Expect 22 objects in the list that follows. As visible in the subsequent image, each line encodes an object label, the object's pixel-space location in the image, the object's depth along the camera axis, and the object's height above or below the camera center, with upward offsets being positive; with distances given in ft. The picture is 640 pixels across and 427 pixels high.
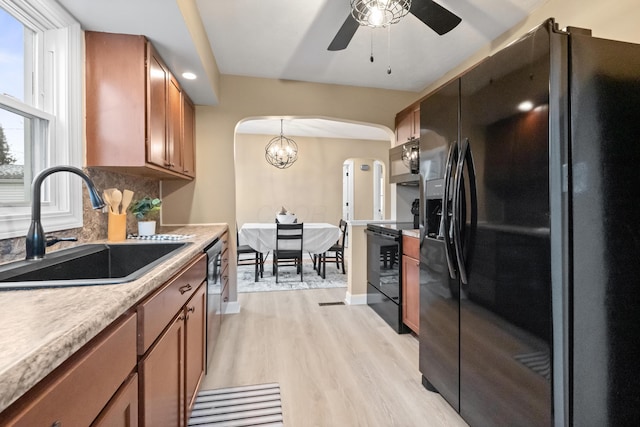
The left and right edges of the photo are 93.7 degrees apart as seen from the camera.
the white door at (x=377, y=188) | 24.02 +2.16
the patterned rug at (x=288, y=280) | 13.71 -3.24
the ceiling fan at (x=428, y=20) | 5.82 +4.02
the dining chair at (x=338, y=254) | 15.96 -2.18
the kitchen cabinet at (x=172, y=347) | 3.14 -1.74
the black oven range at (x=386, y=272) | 9.04 -1.90
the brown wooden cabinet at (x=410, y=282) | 8.16 -1.91
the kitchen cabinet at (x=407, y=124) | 10.19 +3.27
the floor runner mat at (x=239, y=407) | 5.36 -3.66
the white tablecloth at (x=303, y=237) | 15.07 -1.13
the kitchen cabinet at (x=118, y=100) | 6.21 +2.42
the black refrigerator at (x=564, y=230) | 3.51 -0.20
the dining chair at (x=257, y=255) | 14.91 -2.10
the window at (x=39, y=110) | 4.57 +1.83
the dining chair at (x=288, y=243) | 14.20 -1.34
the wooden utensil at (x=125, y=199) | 6.59 +0.37
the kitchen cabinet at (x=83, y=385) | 1.59 -1.09
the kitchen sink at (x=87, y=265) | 3.09 -0.69
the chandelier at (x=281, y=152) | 19.04 +4.15
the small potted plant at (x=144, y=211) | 7.35 +0.12
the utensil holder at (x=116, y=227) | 6.27 -0.23
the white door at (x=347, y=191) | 23.31 +1.87
